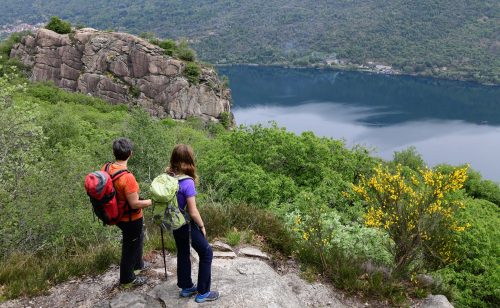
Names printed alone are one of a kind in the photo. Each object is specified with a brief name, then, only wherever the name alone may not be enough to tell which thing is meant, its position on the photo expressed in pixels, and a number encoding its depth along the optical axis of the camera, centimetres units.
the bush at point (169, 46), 5728
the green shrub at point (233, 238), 818
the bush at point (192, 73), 5662
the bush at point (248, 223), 844
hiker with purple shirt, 557
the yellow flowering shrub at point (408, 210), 788
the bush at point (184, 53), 5812
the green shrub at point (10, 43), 6156
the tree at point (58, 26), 5994
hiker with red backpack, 542
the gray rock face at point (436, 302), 729
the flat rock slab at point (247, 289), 623
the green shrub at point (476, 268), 1487
